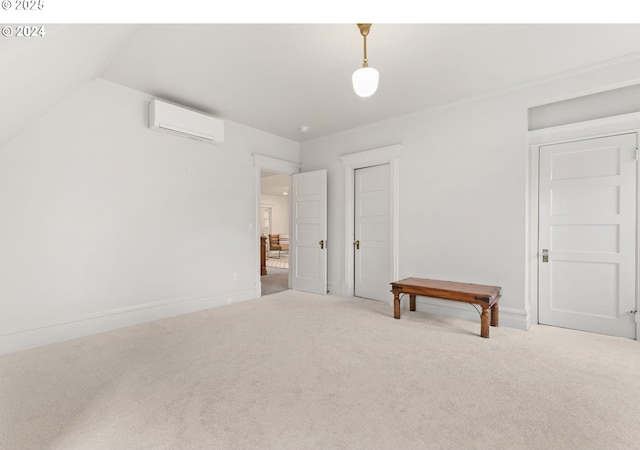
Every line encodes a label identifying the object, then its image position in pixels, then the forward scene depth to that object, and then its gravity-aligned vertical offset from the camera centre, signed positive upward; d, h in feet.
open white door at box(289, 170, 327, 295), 16.21 -0.53
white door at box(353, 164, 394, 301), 14.47 -0.50
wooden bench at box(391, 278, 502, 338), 9.70 -2.44
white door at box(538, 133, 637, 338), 9.55 -0.37
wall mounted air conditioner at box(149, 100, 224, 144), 11.13 +4.04
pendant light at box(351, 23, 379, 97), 6.69 +3.29
